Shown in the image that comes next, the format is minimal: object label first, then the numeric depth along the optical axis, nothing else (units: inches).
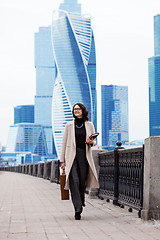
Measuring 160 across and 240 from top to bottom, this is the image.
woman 296.7
